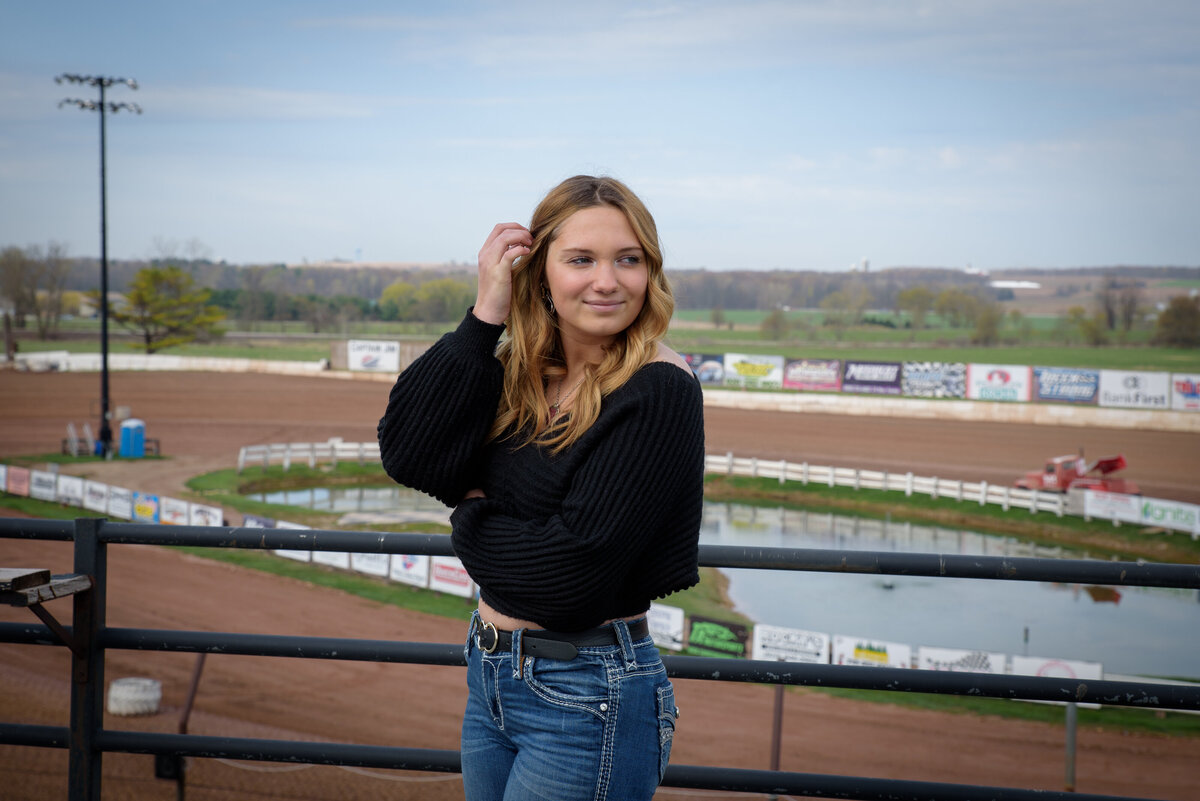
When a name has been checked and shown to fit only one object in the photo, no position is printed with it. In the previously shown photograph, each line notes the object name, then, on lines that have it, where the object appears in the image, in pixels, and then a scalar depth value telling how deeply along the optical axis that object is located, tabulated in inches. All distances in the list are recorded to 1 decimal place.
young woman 67.6
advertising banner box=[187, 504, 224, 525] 705.0
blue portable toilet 1178.0
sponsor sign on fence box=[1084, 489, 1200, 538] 964.6
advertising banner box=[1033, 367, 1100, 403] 1975.9
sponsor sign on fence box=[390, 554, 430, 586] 691.3
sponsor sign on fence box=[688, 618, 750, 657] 490.3
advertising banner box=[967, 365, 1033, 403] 2031.3
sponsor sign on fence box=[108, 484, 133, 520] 778.8
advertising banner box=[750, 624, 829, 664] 436.1
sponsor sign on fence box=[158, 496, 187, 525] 725.3
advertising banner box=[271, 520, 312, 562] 742.1
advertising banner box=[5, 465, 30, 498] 885.2
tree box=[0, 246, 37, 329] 3570.4
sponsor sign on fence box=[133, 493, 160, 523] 737.6
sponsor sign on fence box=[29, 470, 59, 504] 860.6
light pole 1160.2
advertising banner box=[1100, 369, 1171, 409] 1989.4
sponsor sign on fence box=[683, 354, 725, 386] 2241.6
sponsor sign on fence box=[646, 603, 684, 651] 530.0
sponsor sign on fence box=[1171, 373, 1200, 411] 1955.0
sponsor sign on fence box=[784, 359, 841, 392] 2148.1
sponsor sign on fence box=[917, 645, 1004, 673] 456.1
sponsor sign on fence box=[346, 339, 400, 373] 2412.6
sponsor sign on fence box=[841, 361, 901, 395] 2101.4
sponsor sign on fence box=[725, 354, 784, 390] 2180.1
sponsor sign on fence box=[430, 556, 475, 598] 666.8
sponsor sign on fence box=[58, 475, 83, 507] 836.6
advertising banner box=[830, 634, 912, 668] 459.5
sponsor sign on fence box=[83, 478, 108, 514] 811.4
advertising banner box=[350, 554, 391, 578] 710.5
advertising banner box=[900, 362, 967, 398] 2064.5
